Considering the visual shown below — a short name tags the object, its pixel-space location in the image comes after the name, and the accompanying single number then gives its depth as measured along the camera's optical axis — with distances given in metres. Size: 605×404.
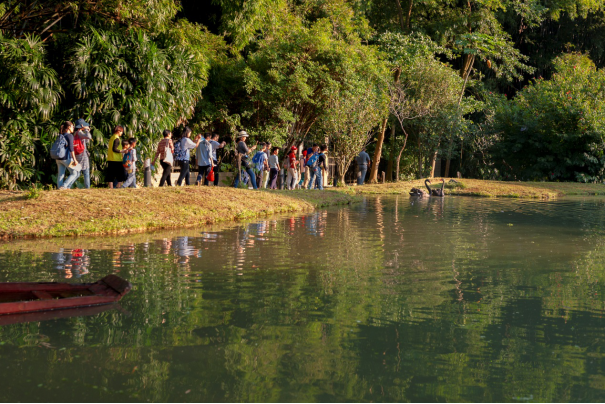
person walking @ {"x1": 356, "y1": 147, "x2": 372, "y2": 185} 31.18
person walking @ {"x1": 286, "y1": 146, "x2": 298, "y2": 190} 24.61
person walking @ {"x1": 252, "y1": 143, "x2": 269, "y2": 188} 22.62
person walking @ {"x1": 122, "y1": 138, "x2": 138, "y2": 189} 17.21
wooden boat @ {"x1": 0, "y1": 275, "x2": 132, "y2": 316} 6.88
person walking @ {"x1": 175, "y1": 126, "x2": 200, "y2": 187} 19.05
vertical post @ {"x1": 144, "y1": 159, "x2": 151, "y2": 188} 19.86
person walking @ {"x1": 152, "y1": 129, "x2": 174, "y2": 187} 18.20
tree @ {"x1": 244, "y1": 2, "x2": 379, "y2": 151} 25.83
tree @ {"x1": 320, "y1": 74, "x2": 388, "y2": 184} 28.81
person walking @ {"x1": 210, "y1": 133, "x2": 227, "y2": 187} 20.60
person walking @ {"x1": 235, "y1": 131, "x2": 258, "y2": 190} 21.19
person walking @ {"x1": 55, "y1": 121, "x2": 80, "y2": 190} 15.45
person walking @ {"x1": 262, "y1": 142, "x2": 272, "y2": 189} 23.17
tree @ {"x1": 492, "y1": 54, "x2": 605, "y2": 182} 35.12
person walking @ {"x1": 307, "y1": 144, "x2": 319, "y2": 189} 25.39
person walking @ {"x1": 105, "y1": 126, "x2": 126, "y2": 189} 17.05
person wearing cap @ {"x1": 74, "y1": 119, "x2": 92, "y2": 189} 16.28
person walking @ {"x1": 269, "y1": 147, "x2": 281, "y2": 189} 23.56
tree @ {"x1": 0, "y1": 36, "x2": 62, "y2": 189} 17.77
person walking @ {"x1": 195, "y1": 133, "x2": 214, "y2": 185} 19.97
